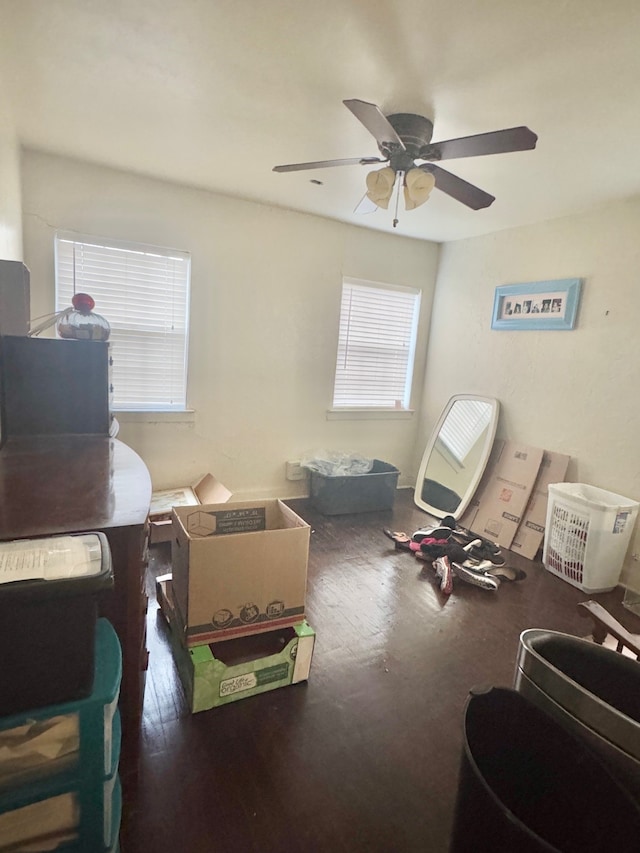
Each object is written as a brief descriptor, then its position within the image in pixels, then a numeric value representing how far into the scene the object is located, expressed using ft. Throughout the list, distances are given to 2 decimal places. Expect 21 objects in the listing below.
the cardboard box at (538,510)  10.81
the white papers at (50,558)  2.55
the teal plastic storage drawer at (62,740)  2.79
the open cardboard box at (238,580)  5.42
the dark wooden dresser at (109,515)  3.61
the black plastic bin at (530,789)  2.83
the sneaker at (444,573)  8.80
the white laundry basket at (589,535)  9.01
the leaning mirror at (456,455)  12.53
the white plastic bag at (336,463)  12.76
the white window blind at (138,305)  10.02
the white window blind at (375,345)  13.76
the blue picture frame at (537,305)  10.68
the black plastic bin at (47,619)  2.49
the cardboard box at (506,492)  11.34
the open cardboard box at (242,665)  5.35
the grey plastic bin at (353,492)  12.25
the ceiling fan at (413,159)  5.94
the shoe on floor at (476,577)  9.01
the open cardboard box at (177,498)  9.66
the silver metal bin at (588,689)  3.14
